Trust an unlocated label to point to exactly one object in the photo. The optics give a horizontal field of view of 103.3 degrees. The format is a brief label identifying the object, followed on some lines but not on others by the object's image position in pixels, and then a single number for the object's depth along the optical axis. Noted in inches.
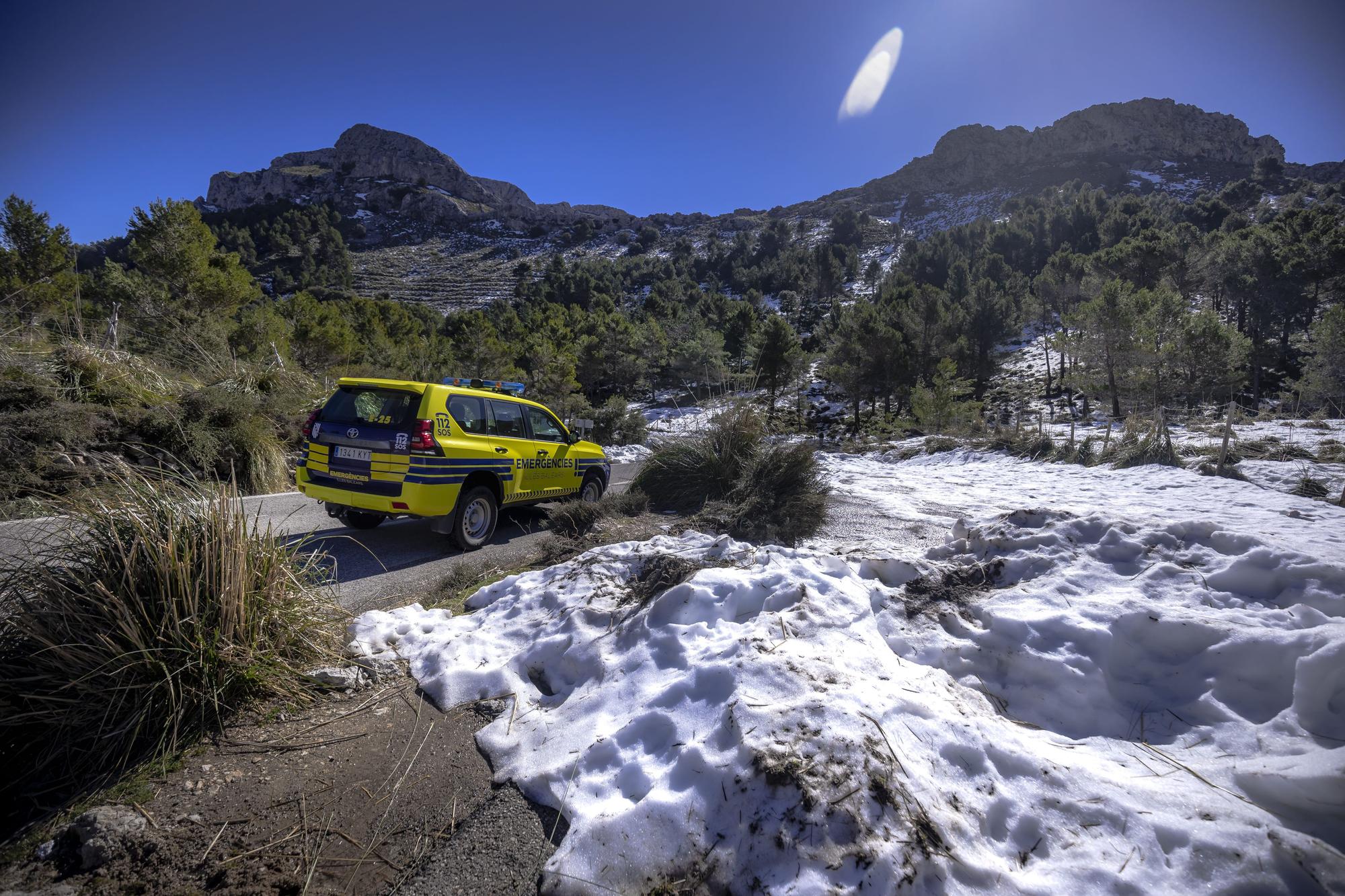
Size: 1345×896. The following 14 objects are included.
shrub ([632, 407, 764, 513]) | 277.4
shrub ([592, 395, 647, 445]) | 790.5
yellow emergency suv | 200.8
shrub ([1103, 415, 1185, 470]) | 339.6
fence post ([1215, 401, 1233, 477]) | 279.9
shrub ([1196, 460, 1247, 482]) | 282.5
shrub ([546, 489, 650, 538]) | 223.4
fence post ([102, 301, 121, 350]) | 369.4
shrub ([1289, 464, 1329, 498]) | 240.2
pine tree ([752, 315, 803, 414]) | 1326.3
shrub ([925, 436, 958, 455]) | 532.7
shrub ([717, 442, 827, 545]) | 224.2
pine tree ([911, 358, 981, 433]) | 875.4
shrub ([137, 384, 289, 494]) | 302.4
